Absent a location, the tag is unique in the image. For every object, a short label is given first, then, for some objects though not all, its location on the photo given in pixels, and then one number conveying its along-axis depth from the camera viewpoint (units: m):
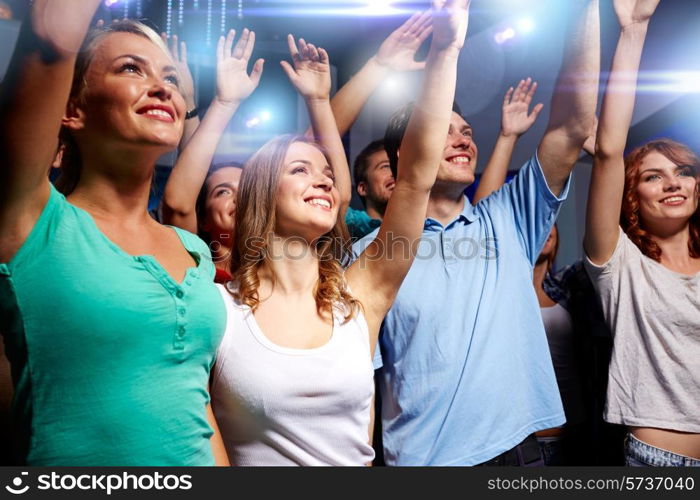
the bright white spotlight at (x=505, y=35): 2.54
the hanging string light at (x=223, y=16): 1.94
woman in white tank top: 1.17
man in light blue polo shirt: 1.47
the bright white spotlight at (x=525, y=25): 2.57
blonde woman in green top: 0.79
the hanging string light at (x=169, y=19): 1.89
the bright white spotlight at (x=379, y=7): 2.31
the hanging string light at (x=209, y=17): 1.92
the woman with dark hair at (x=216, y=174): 1.51
